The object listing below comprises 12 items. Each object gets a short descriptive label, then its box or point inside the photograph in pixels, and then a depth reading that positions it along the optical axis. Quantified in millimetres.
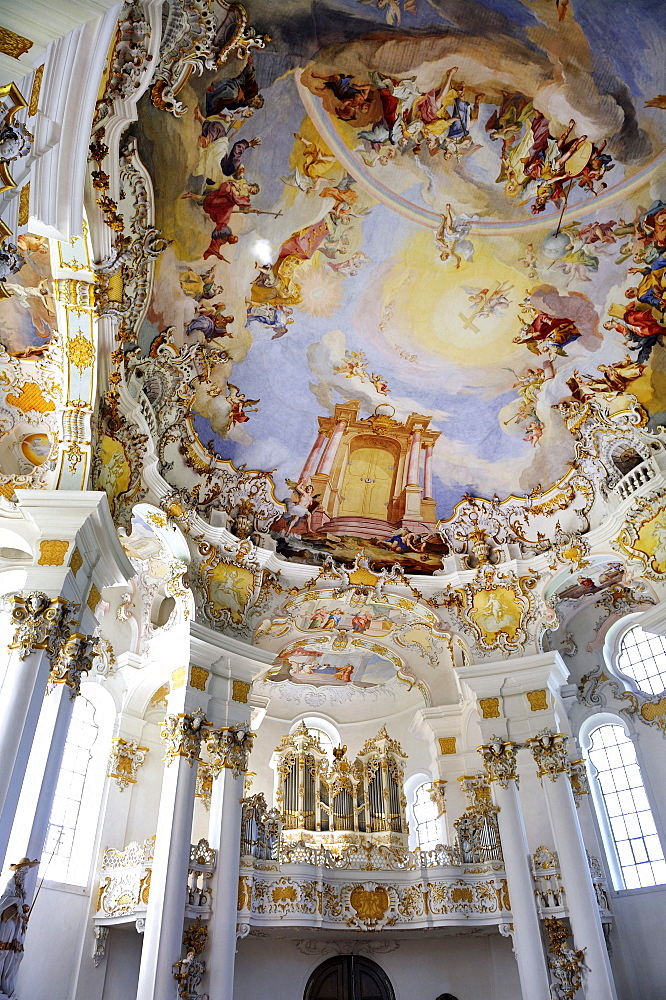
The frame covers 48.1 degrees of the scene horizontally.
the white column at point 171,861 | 12500
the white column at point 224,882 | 13125
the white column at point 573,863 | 13633
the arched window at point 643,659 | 19156
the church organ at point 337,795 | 18000
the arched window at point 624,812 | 17328
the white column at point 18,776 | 9164
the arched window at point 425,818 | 20422
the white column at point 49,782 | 9898
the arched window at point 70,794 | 16047
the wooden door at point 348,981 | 17734
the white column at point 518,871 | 13977
